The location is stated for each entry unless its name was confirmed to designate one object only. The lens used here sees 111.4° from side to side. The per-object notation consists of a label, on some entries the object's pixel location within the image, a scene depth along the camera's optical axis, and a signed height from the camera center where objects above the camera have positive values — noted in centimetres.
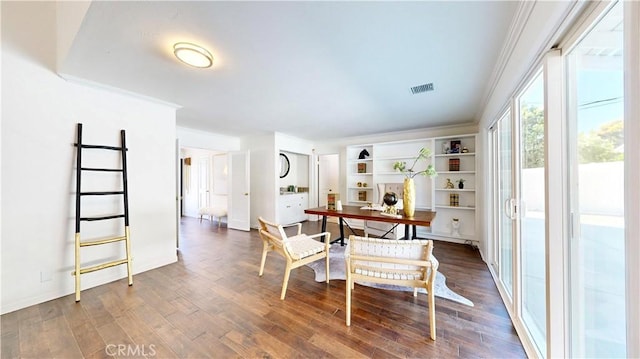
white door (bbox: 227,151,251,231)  505 -23
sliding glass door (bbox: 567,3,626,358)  91 -5
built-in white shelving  423 +6
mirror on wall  610 +43
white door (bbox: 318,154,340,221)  639 +20
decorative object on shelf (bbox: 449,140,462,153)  425 +67
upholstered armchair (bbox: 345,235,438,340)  165 -66
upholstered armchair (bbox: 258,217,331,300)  222 -75
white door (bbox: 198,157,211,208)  662 +0
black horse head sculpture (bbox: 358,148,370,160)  529 +64
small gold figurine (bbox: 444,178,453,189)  437 -8
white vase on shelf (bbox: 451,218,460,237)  425 -92
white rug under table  224 -119
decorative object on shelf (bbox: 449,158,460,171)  428 +31
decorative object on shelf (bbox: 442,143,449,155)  439 +64
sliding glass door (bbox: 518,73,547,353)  153 -24
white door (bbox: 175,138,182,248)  343 -13
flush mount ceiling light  171 +104
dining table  249 -46
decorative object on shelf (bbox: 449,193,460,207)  432 -40
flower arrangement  457 +20
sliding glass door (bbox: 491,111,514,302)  216 -21
